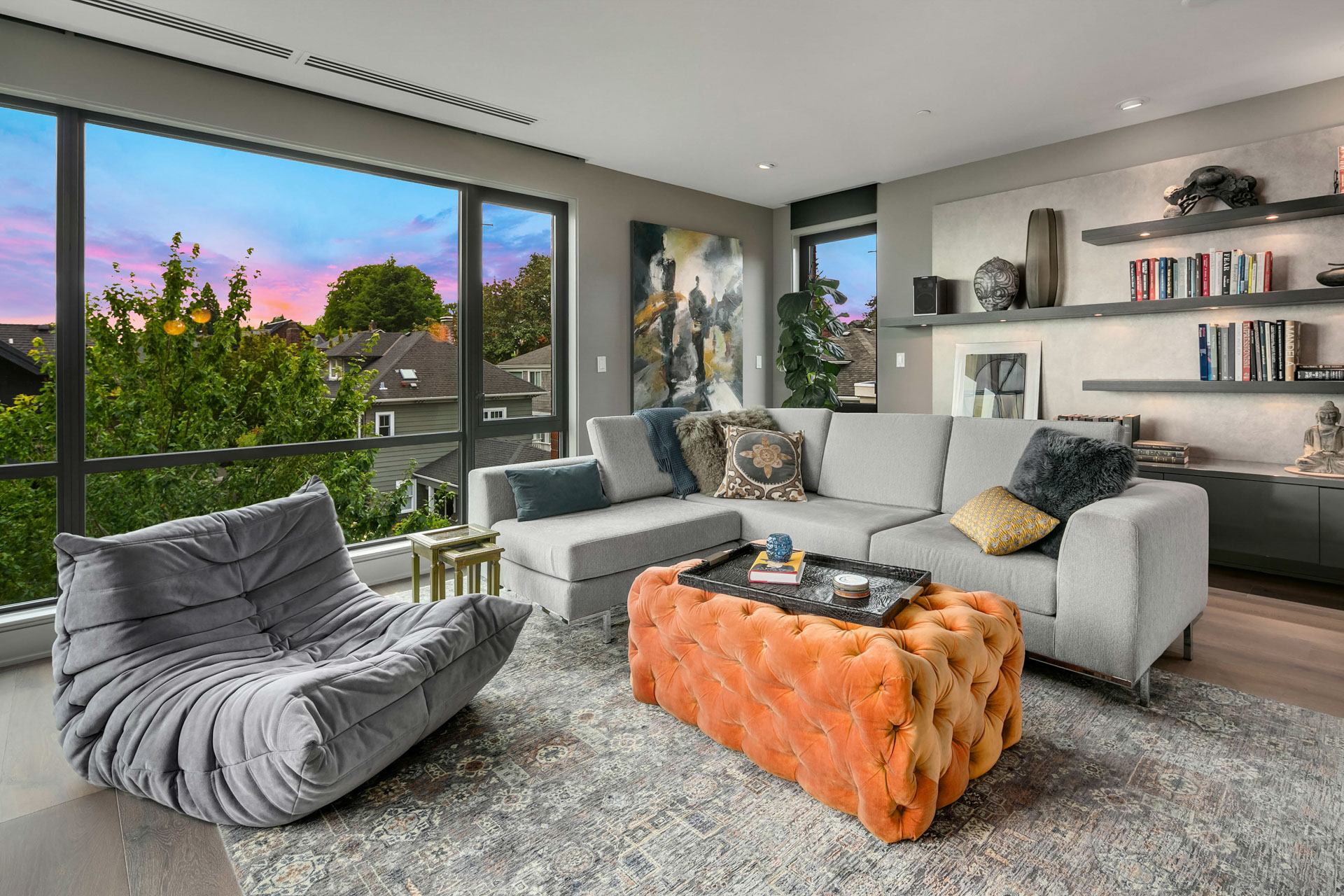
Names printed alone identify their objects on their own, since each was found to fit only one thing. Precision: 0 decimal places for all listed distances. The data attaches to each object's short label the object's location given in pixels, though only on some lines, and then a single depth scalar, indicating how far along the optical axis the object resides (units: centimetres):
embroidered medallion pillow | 369
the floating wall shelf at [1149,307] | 347
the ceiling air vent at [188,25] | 271
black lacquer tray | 192
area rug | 153
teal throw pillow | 331
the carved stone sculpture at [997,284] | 452
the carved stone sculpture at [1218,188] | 368
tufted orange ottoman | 161
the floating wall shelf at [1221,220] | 342
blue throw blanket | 386
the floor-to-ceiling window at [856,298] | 559
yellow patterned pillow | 257
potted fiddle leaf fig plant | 545
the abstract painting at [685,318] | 518
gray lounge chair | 166
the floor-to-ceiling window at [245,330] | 299
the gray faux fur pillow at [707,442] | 386
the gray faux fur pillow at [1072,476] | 255
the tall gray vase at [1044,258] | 438
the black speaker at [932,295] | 483
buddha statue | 340
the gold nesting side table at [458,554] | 282
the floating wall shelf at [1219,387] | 346
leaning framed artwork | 456
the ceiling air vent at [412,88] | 326
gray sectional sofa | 229
